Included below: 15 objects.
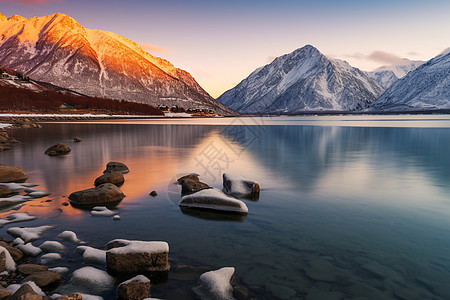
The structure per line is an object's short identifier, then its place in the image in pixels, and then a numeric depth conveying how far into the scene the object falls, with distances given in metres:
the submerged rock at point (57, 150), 32.66
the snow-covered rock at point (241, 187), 16.62
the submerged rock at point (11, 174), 19.08
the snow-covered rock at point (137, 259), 8.36
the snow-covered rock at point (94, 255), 8.83
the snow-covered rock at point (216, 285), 7.39
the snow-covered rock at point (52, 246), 9.62
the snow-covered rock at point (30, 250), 9.23
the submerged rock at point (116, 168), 23.10
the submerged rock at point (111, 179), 18.81
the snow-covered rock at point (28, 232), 10.40
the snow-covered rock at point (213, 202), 13.66
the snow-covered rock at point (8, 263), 8.04
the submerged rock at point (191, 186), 16.91
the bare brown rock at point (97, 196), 14.75
